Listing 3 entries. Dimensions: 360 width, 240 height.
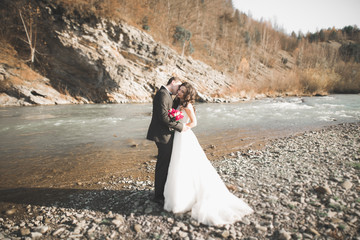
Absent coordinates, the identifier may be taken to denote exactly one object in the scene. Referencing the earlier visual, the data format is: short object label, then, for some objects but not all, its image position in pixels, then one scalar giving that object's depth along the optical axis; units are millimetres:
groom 4258
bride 4270
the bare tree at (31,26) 29391
